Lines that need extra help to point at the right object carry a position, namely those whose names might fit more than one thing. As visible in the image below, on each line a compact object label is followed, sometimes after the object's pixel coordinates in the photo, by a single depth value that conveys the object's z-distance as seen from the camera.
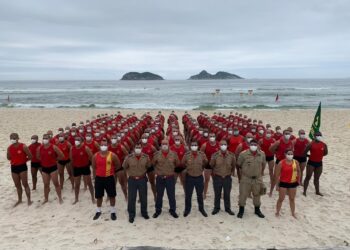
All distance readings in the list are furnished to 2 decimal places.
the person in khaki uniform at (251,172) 7.44
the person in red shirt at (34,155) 8.81
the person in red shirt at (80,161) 8.31
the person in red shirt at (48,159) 8.13
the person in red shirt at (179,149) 8.62
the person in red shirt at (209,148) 8.53
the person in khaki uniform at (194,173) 7.55
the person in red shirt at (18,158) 8.03
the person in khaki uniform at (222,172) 7.62
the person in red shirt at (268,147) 9.55
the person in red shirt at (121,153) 8.58
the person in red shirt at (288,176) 7.28
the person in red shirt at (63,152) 8.90
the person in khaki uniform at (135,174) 7.35
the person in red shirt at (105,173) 7.35
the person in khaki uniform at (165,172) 7.48
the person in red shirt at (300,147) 9.20
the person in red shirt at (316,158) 8.73
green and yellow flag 11.40
